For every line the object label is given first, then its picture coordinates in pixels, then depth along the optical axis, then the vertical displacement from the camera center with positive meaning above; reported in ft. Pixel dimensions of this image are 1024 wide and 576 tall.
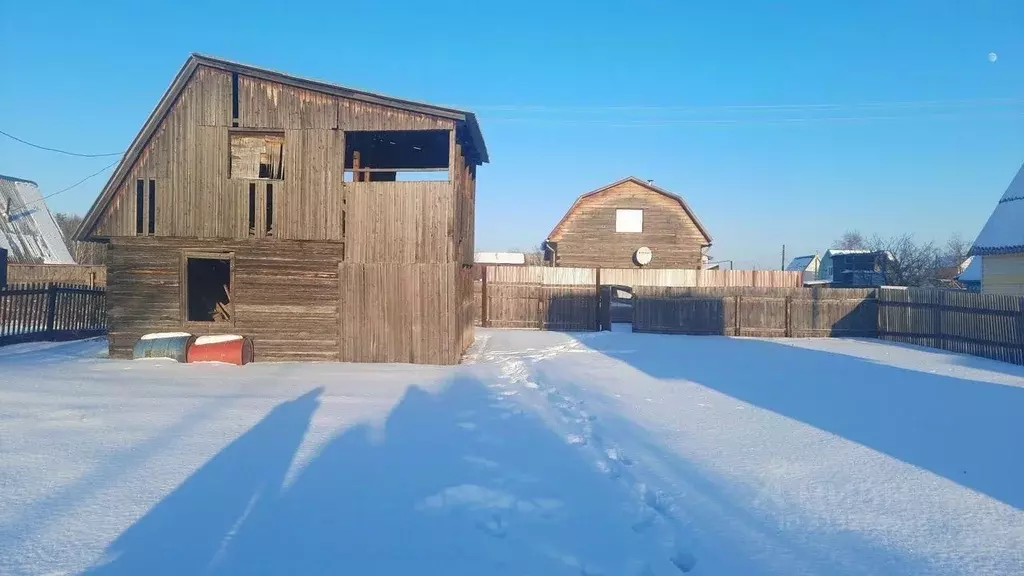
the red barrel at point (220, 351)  44.57 -4.97
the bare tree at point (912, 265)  127.34 +5.55
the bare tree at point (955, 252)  198.85 +13.18
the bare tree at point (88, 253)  168.25 +7.27
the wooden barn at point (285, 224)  45.80 +4.29
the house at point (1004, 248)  68.49 +4.97
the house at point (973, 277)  93.50 +2.32
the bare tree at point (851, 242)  261.15 +21.34
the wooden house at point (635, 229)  107.96 +10.18
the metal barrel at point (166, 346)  44.83 -4.77
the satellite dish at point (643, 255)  106.93 +5.52
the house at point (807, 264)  193.72 +8.14
